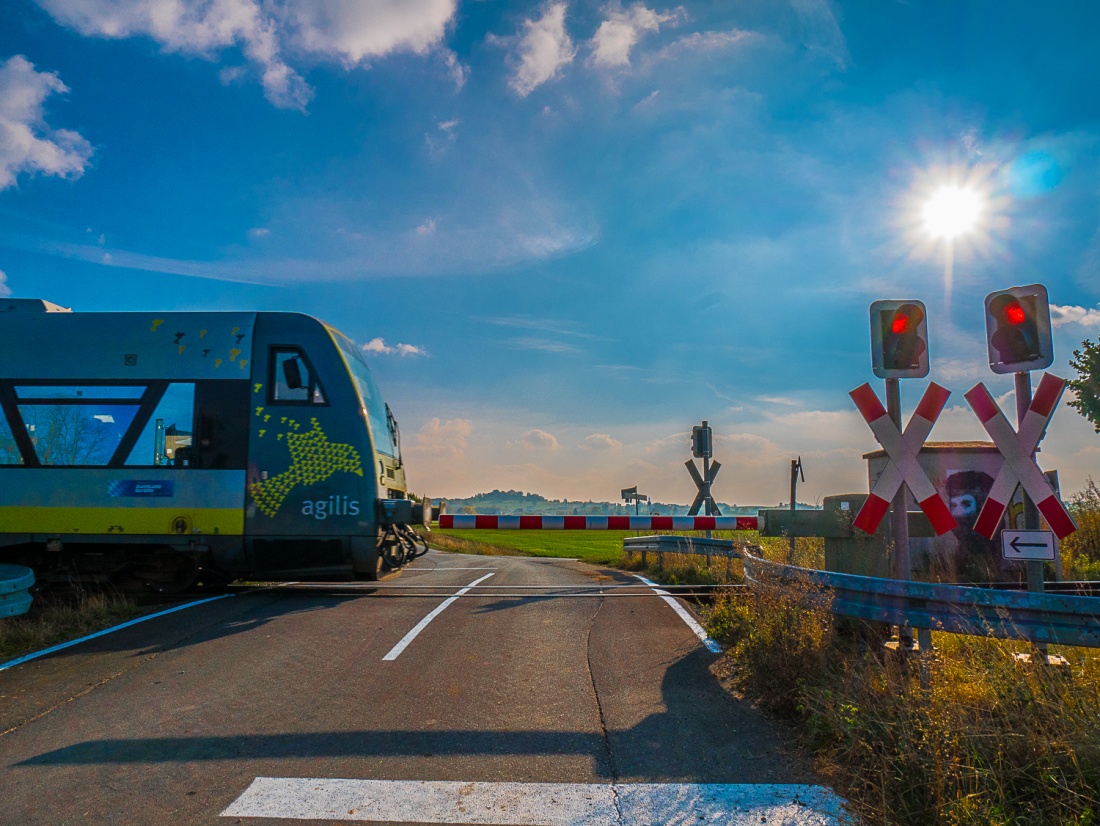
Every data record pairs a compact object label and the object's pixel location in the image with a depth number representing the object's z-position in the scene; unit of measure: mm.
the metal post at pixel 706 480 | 16031
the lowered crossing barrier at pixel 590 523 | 13516
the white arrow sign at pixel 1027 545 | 5117
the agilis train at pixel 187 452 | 9969
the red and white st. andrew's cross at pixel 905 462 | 5805
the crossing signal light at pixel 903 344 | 6188
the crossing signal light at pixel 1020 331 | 5711
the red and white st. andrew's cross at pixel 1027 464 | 5539
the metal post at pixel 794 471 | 16656
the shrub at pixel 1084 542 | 10820
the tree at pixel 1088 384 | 30734
